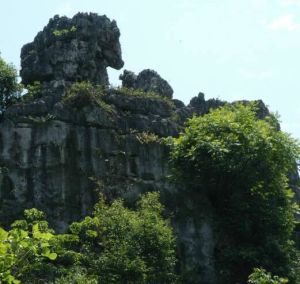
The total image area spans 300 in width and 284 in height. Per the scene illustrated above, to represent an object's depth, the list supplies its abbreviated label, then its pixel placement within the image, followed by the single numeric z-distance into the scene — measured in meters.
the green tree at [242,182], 24.31
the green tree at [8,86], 28.33
